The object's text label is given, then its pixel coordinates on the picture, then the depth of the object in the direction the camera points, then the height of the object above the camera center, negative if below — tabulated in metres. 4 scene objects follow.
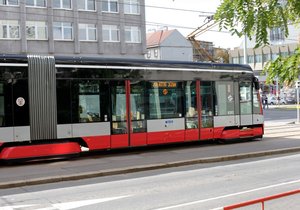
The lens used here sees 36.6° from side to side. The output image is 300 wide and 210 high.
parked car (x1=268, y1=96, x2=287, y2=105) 69.06 -0.63
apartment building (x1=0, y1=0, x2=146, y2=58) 41.41 +7.23
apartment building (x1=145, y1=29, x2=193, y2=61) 78.56 +9.25
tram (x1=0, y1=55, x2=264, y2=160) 13.05 -0.14
